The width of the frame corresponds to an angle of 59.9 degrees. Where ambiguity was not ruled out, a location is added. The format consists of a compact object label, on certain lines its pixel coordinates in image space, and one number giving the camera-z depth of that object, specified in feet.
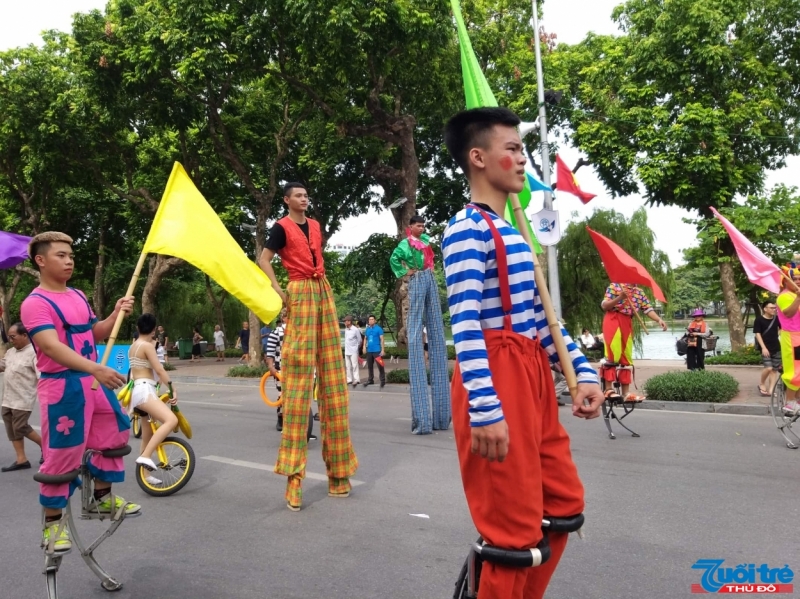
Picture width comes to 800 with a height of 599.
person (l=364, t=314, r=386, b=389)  54.60
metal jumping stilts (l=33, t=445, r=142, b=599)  10.90
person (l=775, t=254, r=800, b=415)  22.49
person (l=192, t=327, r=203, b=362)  111.96
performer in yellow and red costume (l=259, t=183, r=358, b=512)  16.84
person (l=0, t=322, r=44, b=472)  23.09
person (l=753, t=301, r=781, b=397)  34.94
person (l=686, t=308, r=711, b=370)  50.52
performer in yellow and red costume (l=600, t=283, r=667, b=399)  25.35
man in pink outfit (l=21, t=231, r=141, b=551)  10.91
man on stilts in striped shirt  7.16
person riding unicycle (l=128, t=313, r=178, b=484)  18.87
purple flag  21.45
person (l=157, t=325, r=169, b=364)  108.27
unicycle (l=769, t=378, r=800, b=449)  22.98
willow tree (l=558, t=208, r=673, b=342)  88.53
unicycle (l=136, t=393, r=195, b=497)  18.70
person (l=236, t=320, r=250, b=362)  96.02
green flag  11.92
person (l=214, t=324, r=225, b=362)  102.12
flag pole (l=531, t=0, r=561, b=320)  48.60
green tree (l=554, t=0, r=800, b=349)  62.13
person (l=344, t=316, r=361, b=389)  55.42
